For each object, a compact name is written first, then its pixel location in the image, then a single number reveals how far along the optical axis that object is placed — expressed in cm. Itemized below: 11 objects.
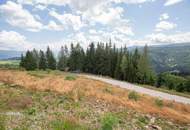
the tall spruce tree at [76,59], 3760
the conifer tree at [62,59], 4047
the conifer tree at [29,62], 3552
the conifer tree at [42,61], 3858
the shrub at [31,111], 467
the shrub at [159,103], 797
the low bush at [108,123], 245
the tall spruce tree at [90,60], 3615
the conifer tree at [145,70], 2982
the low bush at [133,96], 826
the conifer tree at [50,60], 3895
